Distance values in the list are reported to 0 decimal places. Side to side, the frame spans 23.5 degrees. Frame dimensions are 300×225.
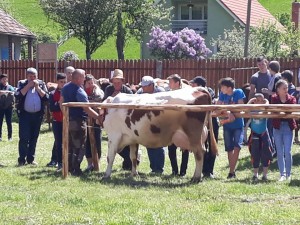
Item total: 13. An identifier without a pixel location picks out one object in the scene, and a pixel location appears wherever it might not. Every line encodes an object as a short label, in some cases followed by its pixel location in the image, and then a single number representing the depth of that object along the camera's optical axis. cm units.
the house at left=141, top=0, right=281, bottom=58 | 4850
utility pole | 3158
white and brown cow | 1193
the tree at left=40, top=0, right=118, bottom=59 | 3851
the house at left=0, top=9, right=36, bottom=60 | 3791
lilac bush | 3819
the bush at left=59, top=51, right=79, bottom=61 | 4412
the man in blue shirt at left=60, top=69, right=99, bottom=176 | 1299
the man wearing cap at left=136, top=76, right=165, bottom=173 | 1386
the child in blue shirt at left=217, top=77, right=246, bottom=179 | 1289
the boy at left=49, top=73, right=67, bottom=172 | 1417
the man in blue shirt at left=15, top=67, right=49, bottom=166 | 1460
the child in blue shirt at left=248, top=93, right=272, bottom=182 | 1270
